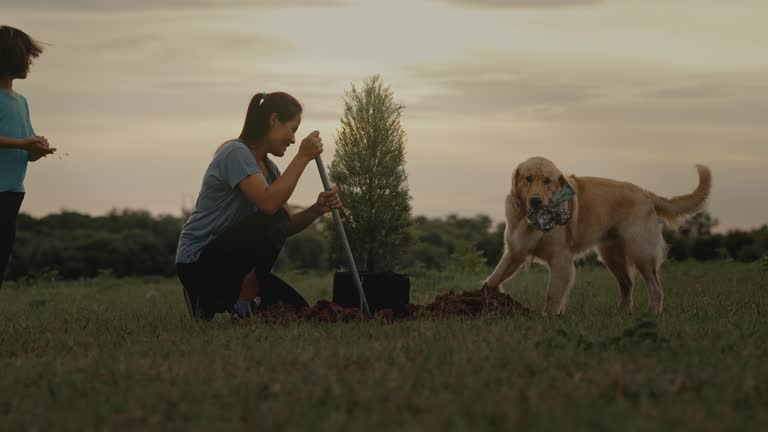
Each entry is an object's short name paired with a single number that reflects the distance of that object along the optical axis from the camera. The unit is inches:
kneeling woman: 264.5
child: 254.7
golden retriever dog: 295.3
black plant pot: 286.7
